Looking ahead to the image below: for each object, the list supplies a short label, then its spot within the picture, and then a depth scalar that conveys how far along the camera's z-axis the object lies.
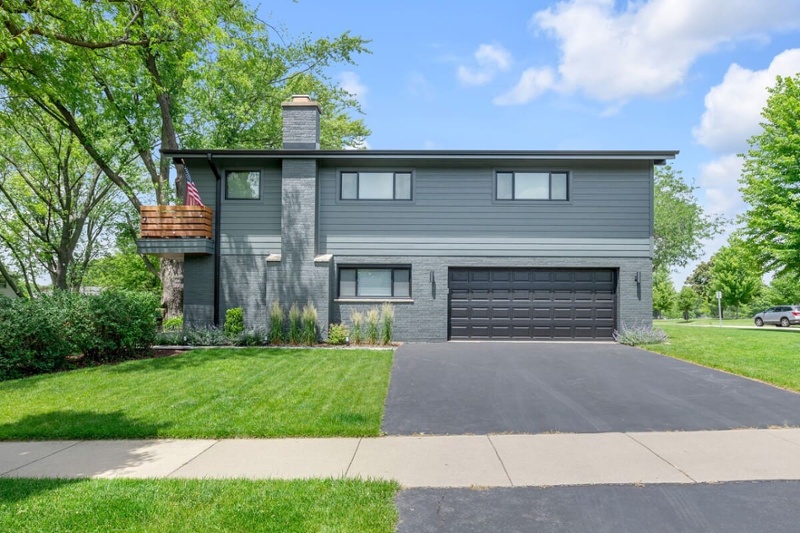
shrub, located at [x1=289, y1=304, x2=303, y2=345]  13.91
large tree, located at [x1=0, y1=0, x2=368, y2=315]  11.88
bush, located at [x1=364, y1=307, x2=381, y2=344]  14.06
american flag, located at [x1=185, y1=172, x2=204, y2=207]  14.41
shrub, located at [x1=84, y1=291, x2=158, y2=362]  11.06
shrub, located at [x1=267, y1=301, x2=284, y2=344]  14.01
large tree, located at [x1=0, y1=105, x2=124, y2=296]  24.42
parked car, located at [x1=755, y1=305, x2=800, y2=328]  31.86
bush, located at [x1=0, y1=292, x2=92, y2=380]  9.71
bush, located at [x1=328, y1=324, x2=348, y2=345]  13.99
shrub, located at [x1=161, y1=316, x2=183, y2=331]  16.50
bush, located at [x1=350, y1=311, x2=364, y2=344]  14.10
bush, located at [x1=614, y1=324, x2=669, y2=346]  13.74
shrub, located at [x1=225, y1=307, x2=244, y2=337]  14.16
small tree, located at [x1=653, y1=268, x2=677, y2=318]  45.81
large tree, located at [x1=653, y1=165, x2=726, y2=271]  42.00
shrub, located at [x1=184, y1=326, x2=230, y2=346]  13.66
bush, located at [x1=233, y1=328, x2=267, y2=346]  13.69
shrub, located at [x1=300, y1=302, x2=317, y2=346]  13.84
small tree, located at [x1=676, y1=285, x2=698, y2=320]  50.03
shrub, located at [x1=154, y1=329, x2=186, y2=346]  13.81
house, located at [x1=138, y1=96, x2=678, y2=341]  14.62
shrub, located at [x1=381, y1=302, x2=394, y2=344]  14.07
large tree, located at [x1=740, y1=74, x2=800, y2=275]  22.29
